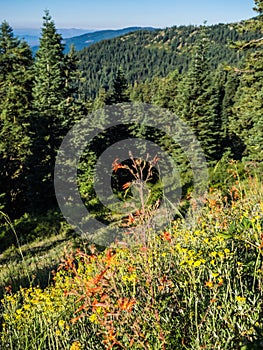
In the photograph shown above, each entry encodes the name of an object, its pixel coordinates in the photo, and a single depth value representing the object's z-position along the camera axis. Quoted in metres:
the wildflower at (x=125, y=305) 1.75
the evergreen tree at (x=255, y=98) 16.16
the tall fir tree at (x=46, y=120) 22.88
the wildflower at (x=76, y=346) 2.41
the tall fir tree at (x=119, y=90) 31.06
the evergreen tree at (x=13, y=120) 24.69
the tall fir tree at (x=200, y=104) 31.20
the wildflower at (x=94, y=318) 2.49
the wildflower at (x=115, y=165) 2.25
